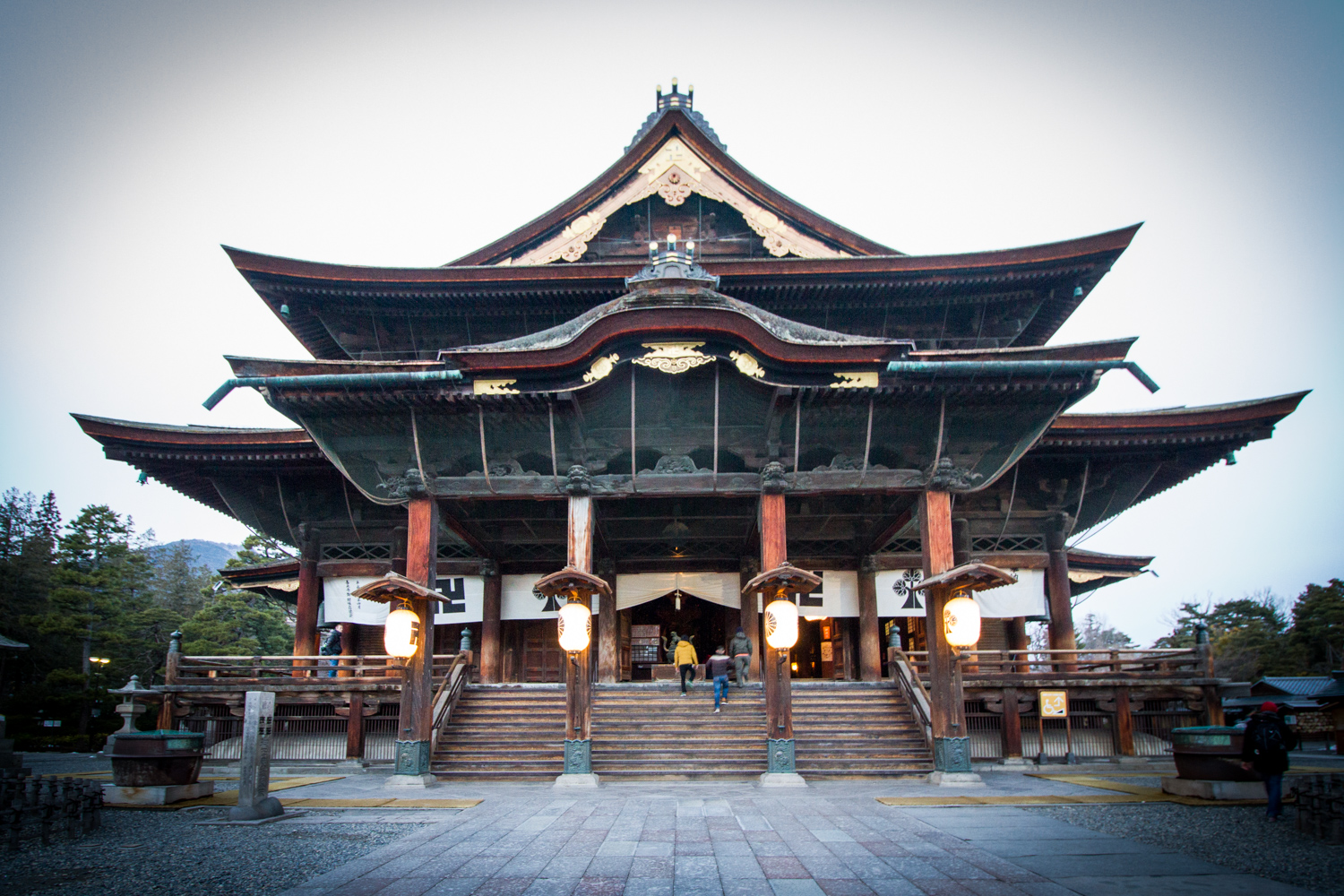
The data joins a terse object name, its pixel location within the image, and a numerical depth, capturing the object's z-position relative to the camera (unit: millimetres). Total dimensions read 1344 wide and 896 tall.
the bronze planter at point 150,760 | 11102
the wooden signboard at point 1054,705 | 16406
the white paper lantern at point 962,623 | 13062
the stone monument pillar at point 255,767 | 9664
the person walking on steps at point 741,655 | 17219
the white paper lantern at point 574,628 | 13398
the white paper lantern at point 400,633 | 13601
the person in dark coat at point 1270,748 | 9141
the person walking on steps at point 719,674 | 15578
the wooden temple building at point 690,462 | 14289
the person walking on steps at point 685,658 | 16345
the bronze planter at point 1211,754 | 10375
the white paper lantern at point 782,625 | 13320
